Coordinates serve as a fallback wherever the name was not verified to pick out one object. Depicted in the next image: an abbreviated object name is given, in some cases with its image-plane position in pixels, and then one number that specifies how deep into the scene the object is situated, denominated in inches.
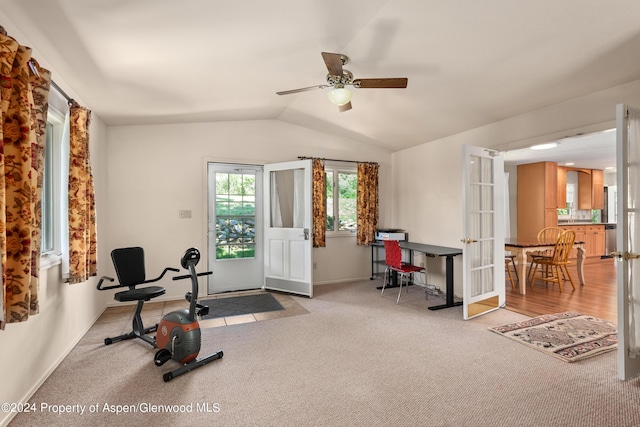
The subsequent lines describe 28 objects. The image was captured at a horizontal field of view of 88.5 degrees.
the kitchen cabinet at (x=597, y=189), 328.2
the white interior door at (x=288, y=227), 189.3
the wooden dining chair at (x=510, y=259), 209.0
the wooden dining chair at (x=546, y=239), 213.7
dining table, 192.3
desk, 166.9
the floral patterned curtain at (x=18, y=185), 67.0
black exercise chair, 120.3
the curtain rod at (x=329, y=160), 213.9
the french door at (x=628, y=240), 94.0
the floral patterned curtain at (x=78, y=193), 110.9
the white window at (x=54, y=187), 111.5
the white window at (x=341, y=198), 225.8
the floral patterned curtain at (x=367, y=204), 224.5
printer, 219.1
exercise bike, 101.6
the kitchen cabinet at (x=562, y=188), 289.4
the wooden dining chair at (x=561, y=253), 198.5
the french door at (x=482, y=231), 147.7
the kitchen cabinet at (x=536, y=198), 278.5
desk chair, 174.6
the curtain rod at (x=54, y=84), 73.4
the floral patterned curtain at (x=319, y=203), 208.2
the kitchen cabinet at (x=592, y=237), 304.8
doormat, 160.9
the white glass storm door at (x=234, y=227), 197.5
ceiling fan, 106.1
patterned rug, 113.5
